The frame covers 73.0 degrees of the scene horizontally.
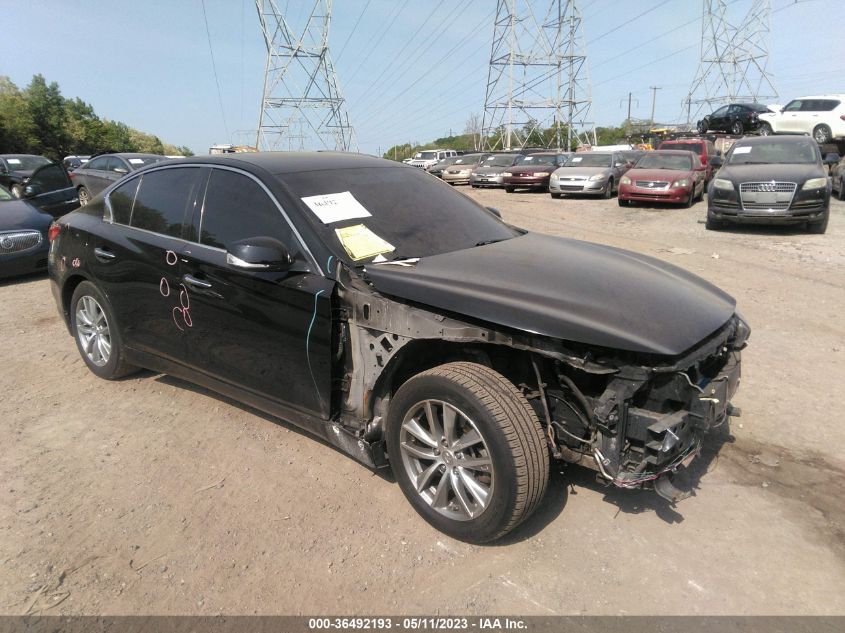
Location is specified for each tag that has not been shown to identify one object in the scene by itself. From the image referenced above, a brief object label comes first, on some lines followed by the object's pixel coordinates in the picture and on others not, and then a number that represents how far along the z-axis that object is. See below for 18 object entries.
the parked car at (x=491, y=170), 22.09
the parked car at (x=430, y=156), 36.18
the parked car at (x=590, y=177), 17.14
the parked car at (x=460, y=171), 25.77
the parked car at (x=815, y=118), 20.16
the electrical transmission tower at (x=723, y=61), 46.16
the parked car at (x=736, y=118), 26.33
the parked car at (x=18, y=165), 15.56
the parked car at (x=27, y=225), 7.60
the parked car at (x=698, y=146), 16.97
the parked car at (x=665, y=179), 13.88
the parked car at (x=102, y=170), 12.68
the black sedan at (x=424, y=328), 2.40
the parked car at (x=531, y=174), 19.84
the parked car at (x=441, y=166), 27.52
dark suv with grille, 9.74
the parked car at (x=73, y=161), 26.70
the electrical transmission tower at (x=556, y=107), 44.34
